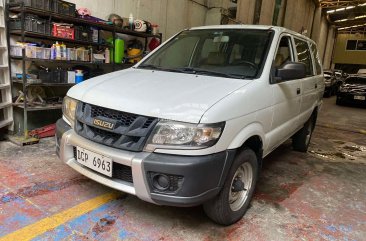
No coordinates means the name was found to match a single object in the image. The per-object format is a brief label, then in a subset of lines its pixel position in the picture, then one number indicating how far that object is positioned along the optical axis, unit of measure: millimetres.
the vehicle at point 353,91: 11609
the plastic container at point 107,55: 5066
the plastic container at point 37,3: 3824
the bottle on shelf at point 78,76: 4551
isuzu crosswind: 1938
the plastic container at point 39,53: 4016
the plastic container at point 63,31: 4211
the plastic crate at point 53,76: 4199
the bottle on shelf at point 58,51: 4232
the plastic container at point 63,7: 4109
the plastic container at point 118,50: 5304
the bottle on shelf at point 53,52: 4199
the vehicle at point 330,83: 14945
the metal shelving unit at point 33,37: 3836
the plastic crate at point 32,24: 3896
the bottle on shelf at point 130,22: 5445
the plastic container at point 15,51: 3980
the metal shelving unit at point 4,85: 3848
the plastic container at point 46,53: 4123
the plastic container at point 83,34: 4530
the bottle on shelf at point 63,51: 4294
